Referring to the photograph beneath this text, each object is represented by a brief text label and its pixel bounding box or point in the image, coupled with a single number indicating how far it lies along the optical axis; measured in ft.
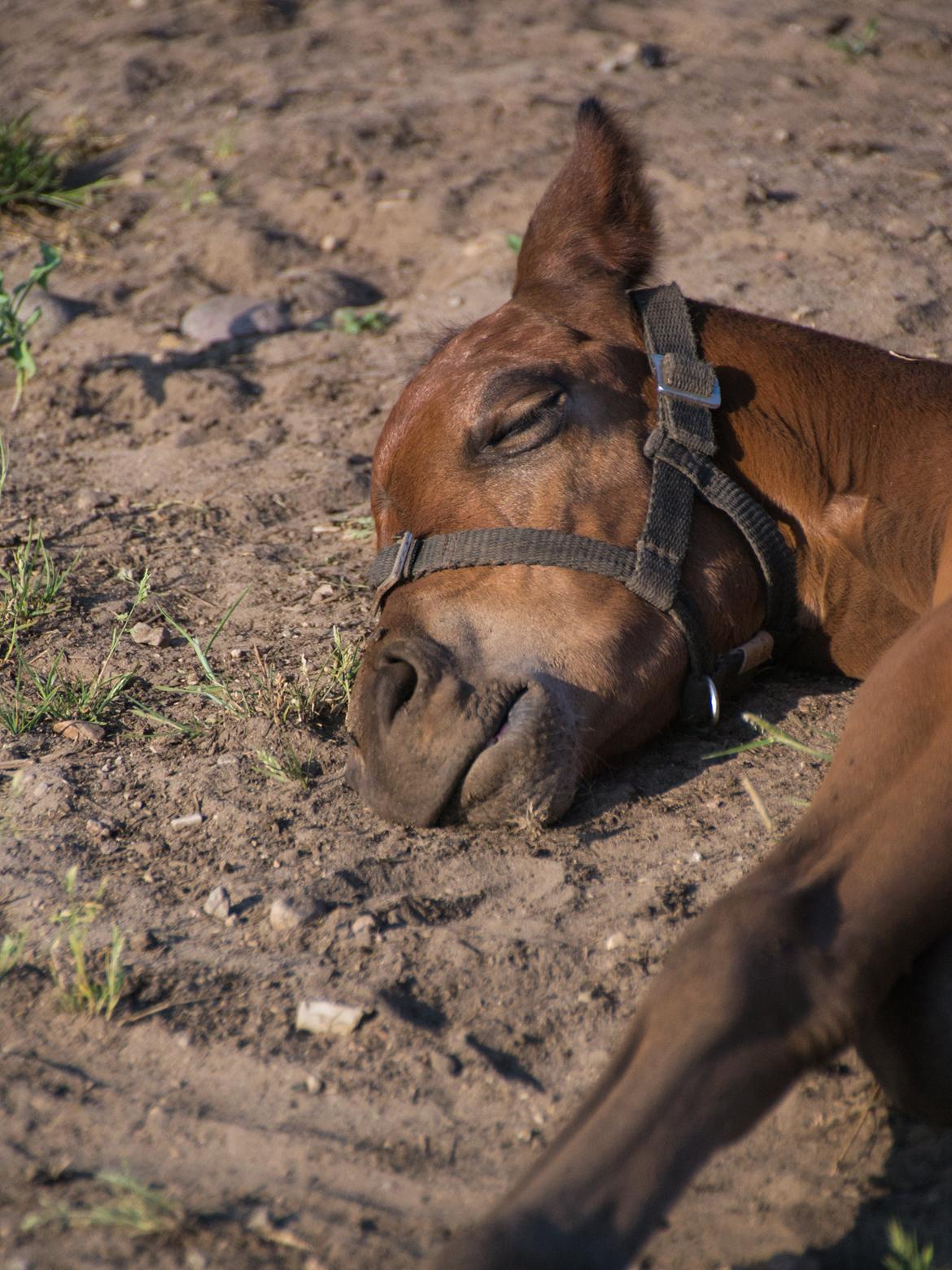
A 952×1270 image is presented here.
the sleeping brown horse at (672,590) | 12.79
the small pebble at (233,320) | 36.52
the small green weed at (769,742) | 18.37
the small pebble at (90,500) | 29.32
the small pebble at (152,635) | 23.97
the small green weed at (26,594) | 23.90
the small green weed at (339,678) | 21.36
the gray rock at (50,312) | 36.68
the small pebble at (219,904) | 16.61
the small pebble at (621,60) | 49.57
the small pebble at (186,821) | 18.74
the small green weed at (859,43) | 49.52
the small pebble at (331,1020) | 14.42
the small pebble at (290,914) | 16.28
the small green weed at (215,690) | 21.21
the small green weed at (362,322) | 36.50
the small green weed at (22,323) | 30.83
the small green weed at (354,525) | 27.73
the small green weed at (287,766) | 19.47
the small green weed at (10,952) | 14.85
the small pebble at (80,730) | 20.99
